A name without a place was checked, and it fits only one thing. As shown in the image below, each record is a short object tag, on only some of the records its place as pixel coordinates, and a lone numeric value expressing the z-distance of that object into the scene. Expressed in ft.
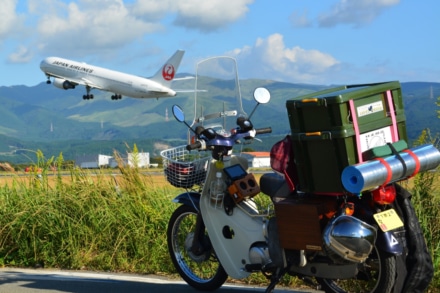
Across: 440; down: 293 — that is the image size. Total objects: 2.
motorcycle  17.84
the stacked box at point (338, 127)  17.37
